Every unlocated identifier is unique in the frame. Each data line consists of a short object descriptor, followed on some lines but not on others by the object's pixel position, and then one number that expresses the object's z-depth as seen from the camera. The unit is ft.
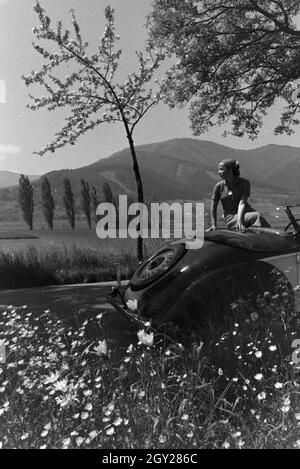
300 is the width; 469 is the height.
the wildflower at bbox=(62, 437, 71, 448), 9.83
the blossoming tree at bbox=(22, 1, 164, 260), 42.16
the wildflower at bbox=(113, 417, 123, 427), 9.63
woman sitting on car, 18.63
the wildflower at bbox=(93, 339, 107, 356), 10.14
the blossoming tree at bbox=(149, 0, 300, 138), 45.80
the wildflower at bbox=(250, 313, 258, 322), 13.75
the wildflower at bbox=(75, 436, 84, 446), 9.43
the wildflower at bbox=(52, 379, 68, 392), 10.17
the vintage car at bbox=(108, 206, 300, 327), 14.85
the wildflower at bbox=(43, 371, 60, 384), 10.48
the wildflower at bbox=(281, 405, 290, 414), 10.20
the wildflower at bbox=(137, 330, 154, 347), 10.12
